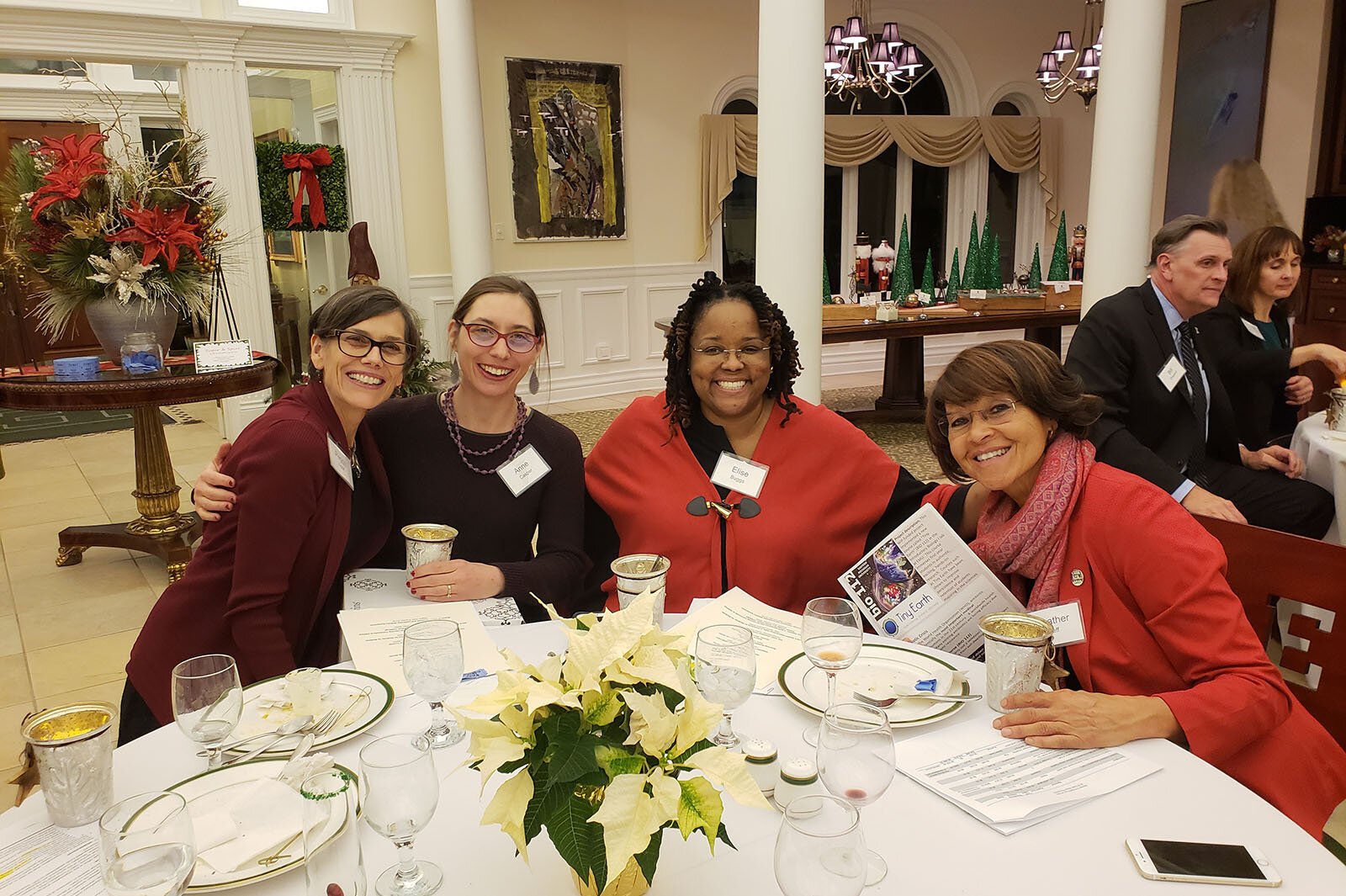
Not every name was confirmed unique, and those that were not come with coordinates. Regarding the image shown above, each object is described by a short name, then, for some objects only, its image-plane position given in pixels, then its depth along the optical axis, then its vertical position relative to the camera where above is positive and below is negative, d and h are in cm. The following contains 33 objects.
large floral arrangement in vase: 396 +17
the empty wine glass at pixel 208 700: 126 -59
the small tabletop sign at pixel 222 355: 415 -39
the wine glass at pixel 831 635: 139 -57
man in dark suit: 321 -43
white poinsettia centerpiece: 86 -47
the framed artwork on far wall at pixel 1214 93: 841 +142
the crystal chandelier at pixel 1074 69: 712 +143
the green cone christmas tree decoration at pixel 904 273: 712 -15
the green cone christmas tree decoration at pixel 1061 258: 766 -7
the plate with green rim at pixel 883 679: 142 -69
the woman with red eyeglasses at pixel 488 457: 226 -47
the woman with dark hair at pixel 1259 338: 374 -38
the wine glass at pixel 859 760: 107 -59
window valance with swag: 857 +110
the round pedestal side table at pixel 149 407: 390 -62
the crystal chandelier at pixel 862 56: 630 +144
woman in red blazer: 139 -59
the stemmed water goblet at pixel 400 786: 95 -53
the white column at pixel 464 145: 668 +86
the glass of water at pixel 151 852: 92 -59
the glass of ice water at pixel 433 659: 129 -55
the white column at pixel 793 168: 436 +43
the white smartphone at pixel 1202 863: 103 -70
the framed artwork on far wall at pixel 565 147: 770 +95
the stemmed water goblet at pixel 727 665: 123 -54
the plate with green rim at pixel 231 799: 103 -68
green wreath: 666 +57
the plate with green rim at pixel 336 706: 136 -68
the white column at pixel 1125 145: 489 +56
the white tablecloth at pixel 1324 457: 310 -75
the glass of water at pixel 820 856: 84 -55
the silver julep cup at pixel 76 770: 115 -62
